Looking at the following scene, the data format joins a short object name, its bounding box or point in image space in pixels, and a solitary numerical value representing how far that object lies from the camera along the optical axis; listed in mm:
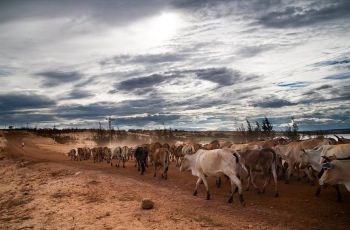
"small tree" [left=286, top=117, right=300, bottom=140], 42903
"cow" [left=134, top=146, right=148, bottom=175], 24156
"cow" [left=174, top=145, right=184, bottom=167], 26742
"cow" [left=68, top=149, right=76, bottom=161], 41062
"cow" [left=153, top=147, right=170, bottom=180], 21078
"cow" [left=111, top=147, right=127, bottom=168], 30408
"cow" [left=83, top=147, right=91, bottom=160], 40069
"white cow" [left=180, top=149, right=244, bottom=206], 12758
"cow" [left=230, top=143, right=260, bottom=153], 22162
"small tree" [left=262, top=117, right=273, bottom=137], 46906
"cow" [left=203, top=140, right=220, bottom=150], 24644
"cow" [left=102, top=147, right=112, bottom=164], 34181
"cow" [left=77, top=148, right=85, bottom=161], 40275
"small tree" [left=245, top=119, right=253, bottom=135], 49656
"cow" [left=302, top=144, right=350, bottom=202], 11320
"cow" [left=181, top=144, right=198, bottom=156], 27125
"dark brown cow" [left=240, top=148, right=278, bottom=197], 14672
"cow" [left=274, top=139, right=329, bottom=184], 17659
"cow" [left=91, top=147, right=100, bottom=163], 35916
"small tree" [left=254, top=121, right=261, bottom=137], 49466
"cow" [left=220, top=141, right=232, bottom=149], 26234
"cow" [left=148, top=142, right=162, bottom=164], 26875
